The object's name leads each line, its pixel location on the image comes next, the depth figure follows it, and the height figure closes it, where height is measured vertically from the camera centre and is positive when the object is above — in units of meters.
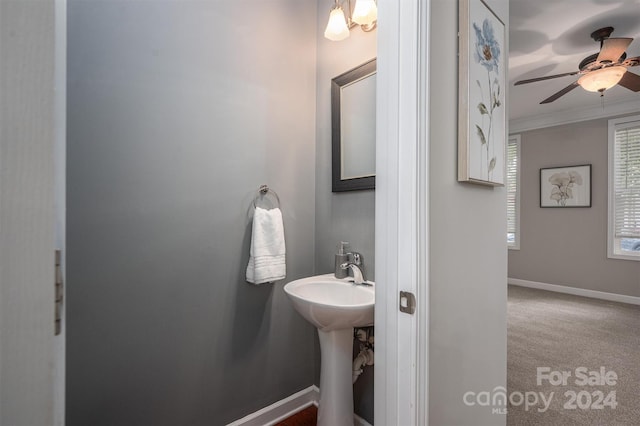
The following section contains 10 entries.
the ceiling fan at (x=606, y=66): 2.32 +1.16
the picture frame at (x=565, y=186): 4.27 +0.38
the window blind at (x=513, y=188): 4.93 +0.40
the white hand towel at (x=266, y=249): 1.61 -0.19
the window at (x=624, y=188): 3.90 +0.32
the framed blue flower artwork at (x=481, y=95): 1.05 +0.42
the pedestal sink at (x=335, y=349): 1.52 -0.66
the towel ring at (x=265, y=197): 1.72 +0.08
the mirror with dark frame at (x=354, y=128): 1.68 +0.47
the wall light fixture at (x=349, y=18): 1.59 +1.00
